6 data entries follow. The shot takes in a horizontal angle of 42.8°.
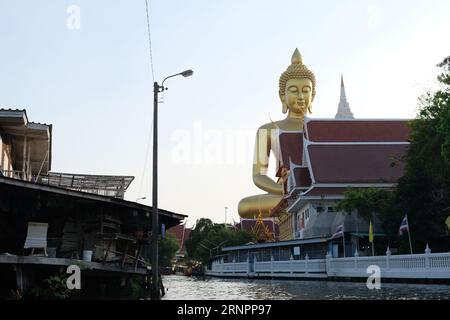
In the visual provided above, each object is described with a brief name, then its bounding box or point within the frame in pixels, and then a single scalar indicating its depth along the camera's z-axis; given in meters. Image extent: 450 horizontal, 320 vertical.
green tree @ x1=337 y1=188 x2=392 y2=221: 35.69
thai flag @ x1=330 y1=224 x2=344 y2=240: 36.33
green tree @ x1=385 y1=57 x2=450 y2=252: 28.77
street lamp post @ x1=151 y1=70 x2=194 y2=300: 15.19
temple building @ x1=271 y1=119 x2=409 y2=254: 49.44
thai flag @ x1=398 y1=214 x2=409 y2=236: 26.89
